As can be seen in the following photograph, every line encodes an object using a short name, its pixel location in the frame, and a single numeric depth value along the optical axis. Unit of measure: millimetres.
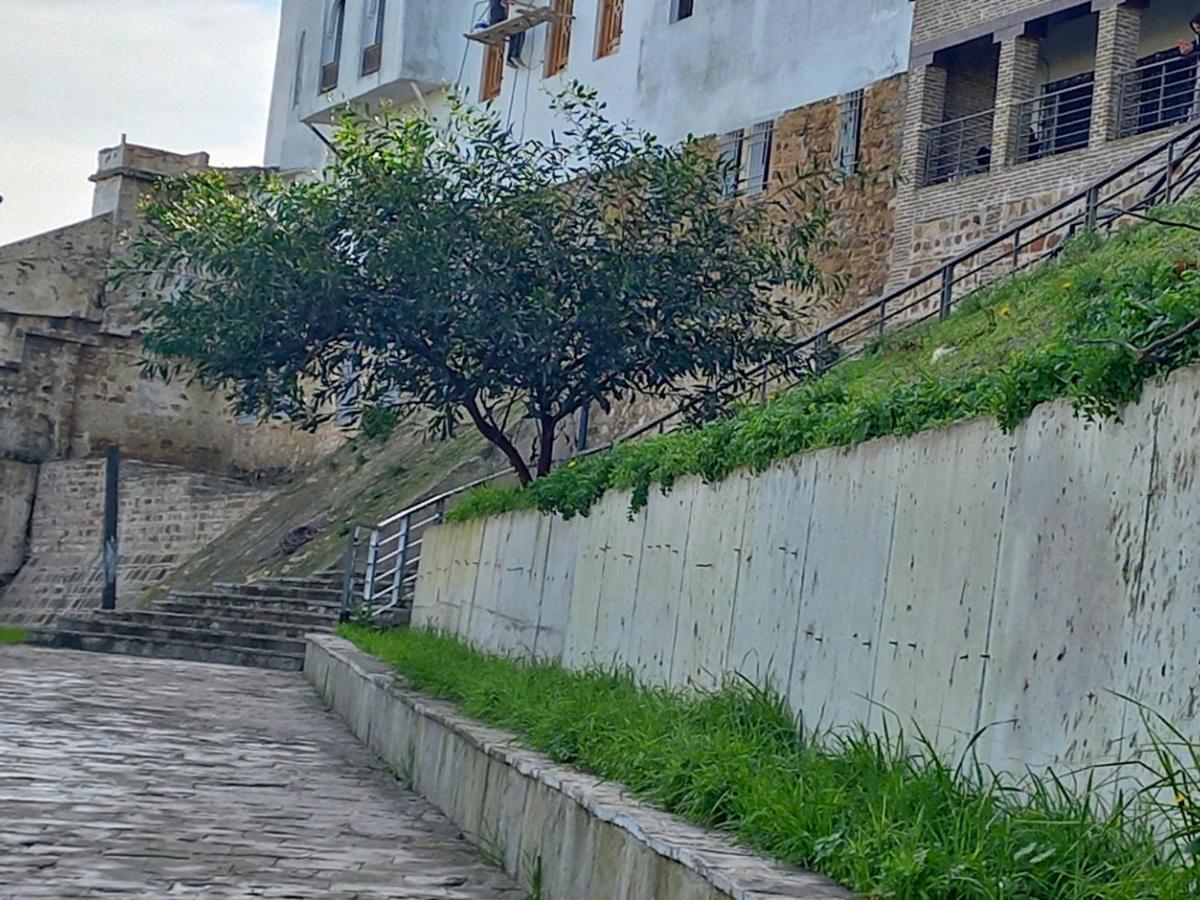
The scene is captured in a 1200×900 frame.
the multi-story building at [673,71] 26141
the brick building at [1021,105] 22312
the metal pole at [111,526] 31938
